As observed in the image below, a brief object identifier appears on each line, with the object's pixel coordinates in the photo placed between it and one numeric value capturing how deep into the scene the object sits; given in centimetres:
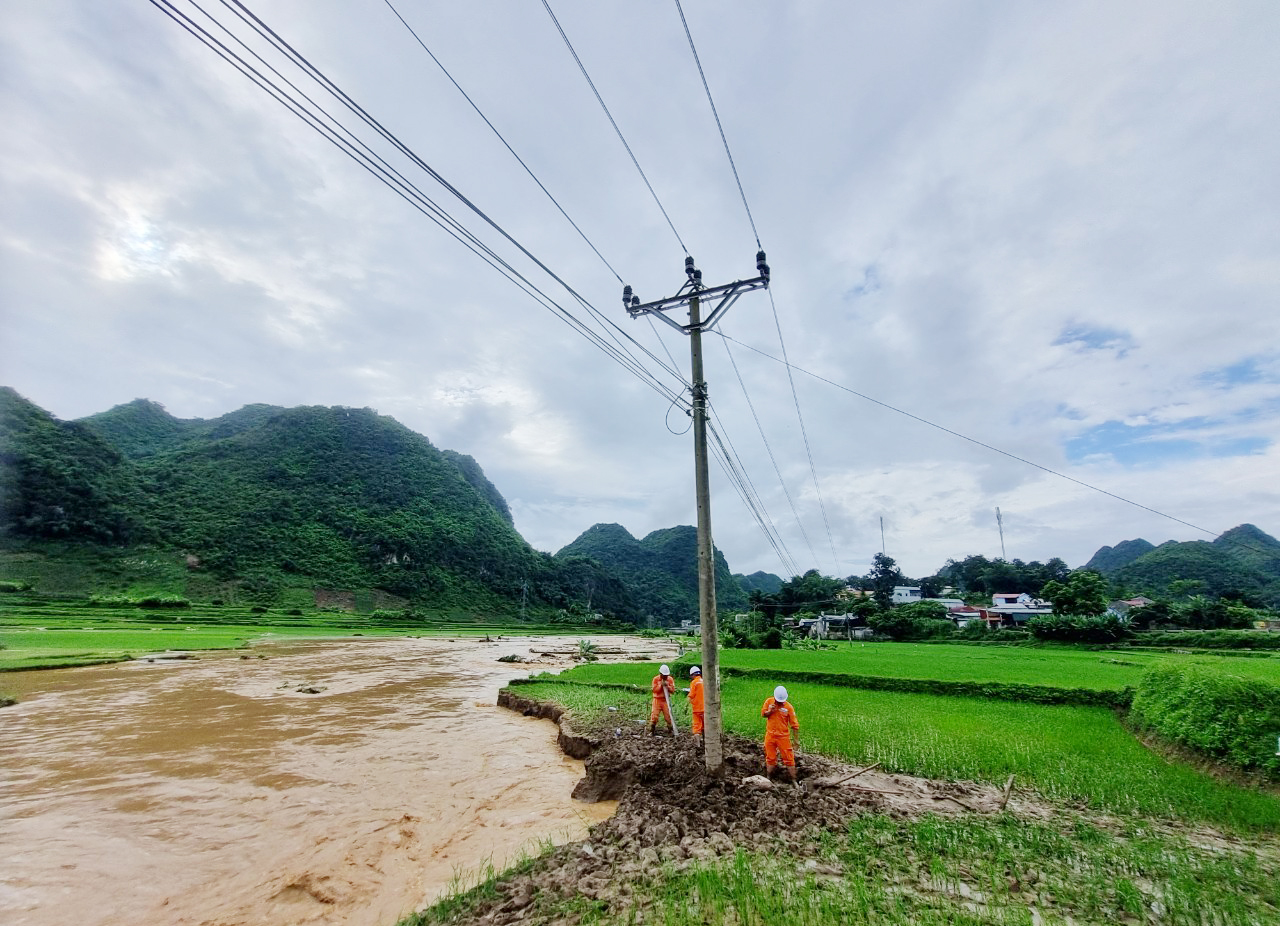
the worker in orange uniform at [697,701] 1038
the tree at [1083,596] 4416
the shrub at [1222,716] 884
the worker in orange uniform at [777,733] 861
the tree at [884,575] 7864
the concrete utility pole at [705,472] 824
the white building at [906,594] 8038
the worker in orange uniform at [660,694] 1148
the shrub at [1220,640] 3275
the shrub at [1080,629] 3956
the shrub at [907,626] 5191
